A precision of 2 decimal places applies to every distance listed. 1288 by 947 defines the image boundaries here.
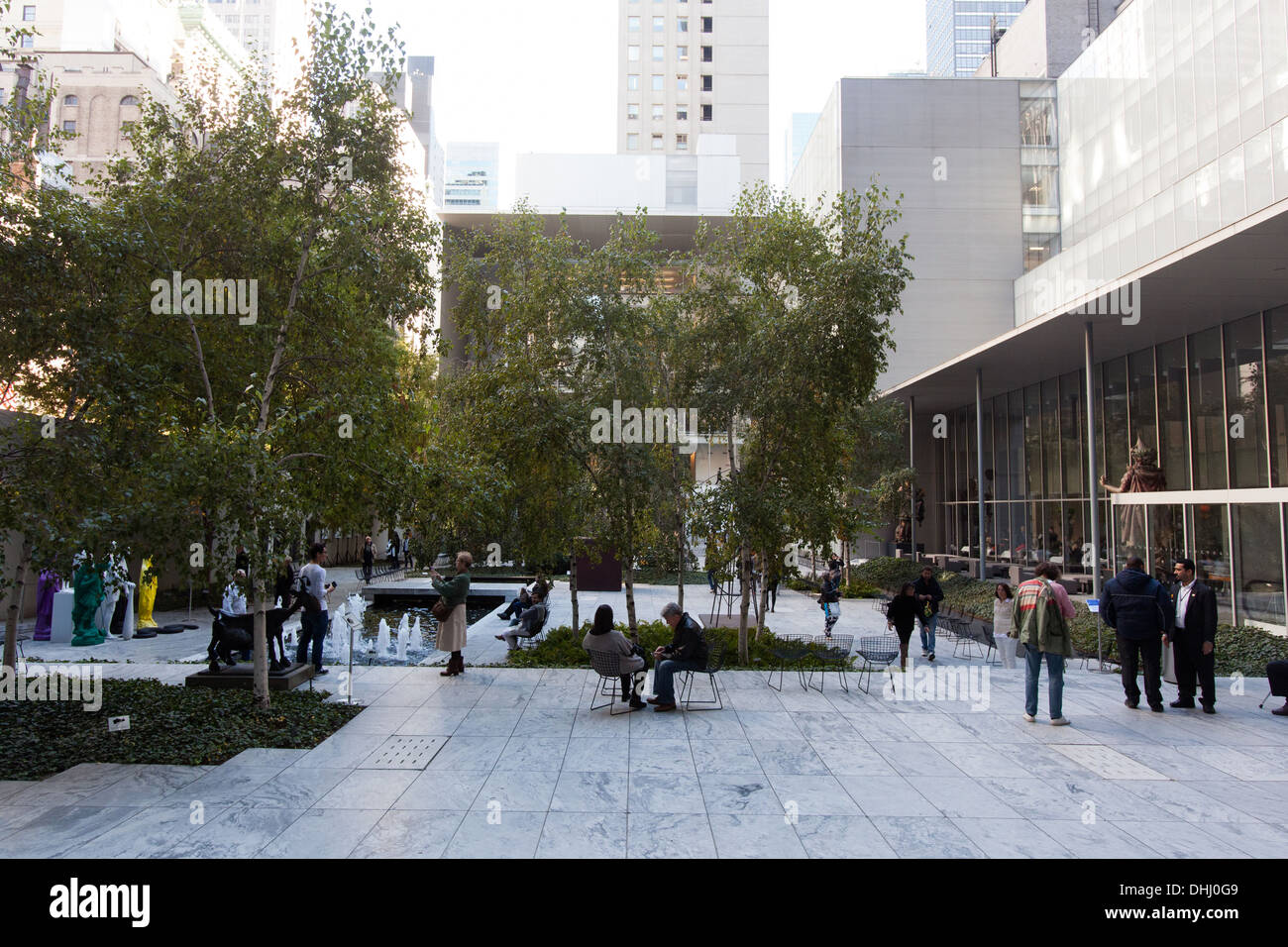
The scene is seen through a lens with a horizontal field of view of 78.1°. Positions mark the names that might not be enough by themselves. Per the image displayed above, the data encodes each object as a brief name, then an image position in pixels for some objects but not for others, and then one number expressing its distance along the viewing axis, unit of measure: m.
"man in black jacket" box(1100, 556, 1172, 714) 9.84
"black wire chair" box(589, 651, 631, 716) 9.75
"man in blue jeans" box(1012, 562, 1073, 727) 9.27
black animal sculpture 10.94
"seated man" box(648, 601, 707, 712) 10.01
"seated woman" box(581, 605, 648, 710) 9.66
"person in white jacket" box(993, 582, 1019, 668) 13.45
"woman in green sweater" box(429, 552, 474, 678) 11.61
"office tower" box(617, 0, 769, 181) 85.88
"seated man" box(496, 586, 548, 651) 15.00
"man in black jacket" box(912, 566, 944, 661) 14.61
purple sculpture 15.01
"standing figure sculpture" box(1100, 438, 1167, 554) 18.14
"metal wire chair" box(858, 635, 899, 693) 11.58
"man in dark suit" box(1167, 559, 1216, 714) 9.92
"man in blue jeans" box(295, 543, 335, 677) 11.63
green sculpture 14.73
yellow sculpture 17.11
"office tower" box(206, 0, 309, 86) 131.88
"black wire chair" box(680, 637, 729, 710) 10.30
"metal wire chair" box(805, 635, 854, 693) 12.47
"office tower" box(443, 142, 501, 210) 158.88
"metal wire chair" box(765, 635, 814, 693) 11.42
